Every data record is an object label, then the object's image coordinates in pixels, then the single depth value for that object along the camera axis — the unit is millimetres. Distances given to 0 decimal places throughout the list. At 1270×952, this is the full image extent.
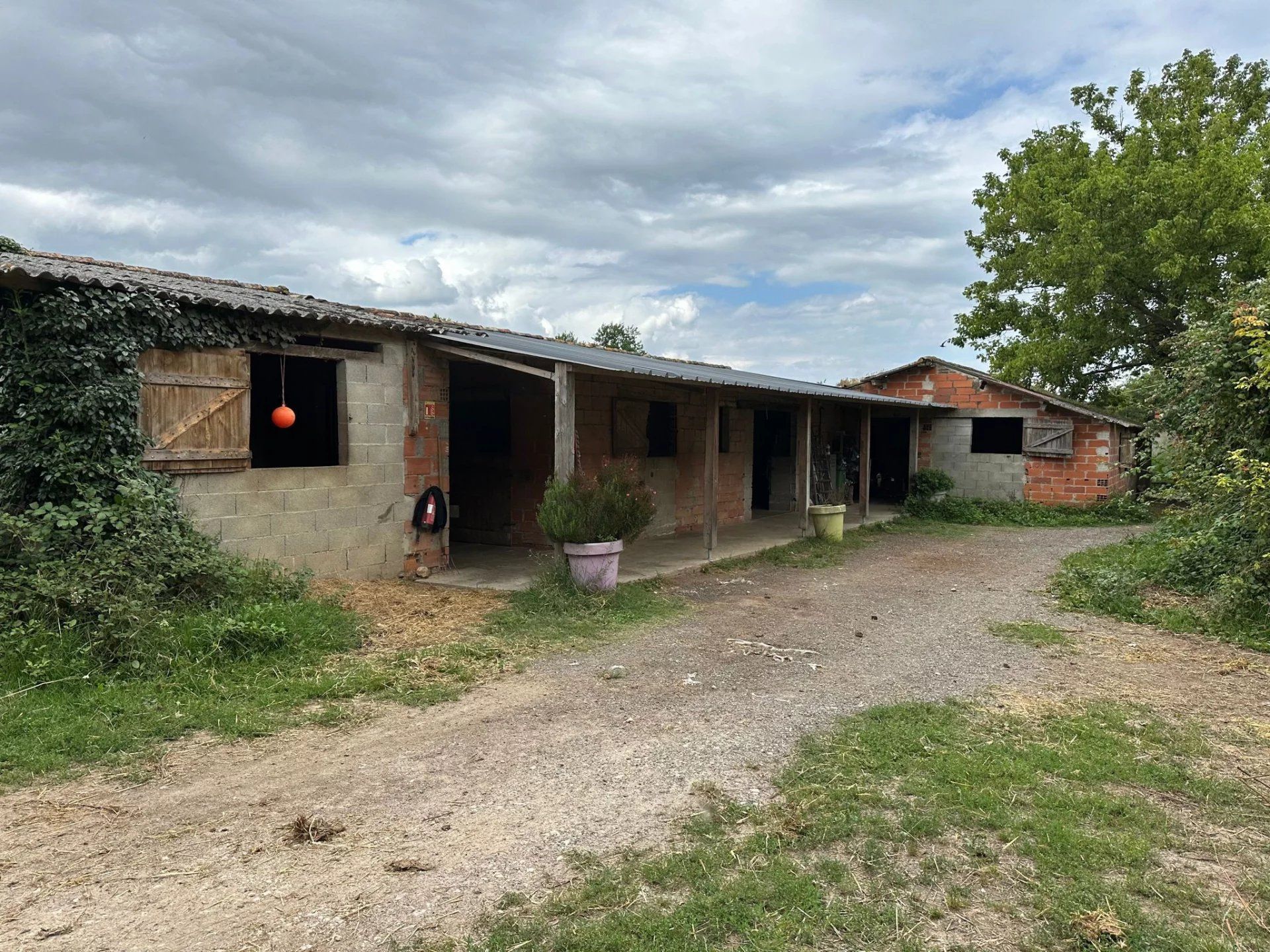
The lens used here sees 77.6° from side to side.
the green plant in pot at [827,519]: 12477
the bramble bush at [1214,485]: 6578
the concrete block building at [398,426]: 6559
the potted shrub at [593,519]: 7410
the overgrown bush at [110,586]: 4824
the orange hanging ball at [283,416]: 7195
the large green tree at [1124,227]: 17172
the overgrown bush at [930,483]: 17219
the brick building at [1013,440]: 16219
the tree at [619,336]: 39375
